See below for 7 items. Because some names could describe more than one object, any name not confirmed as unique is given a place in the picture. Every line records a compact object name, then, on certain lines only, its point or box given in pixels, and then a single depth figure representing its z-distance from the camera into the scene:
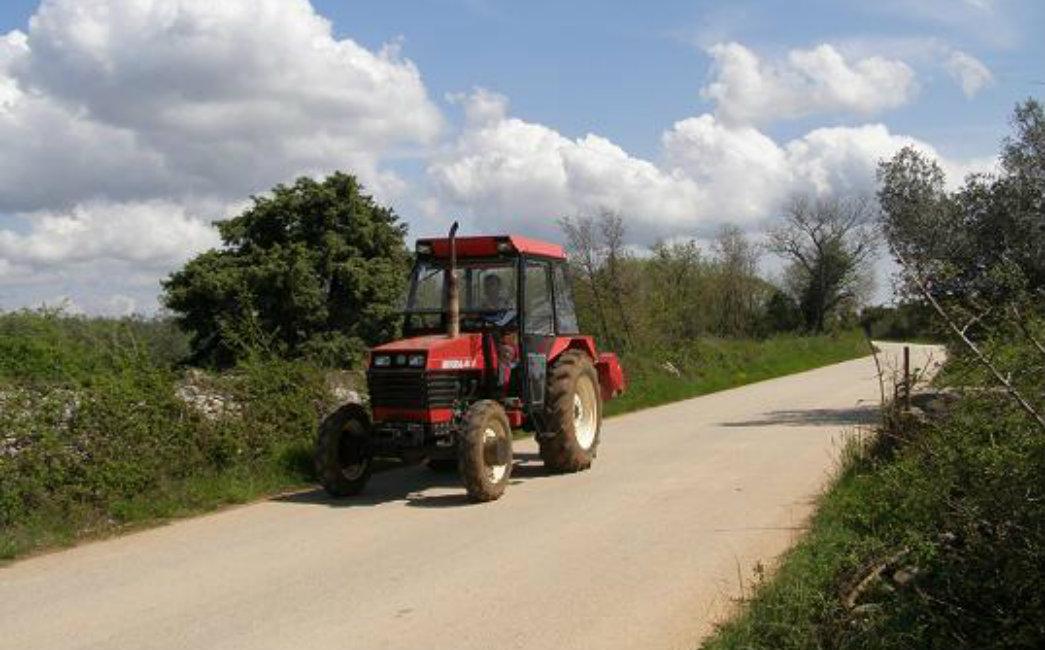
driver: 11.12
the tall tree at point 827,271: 67.25
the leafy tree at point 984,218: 14.15
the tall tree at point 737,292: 47.94
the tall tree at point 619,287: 27.75
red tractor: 9.90
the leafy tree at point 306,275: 23.11
